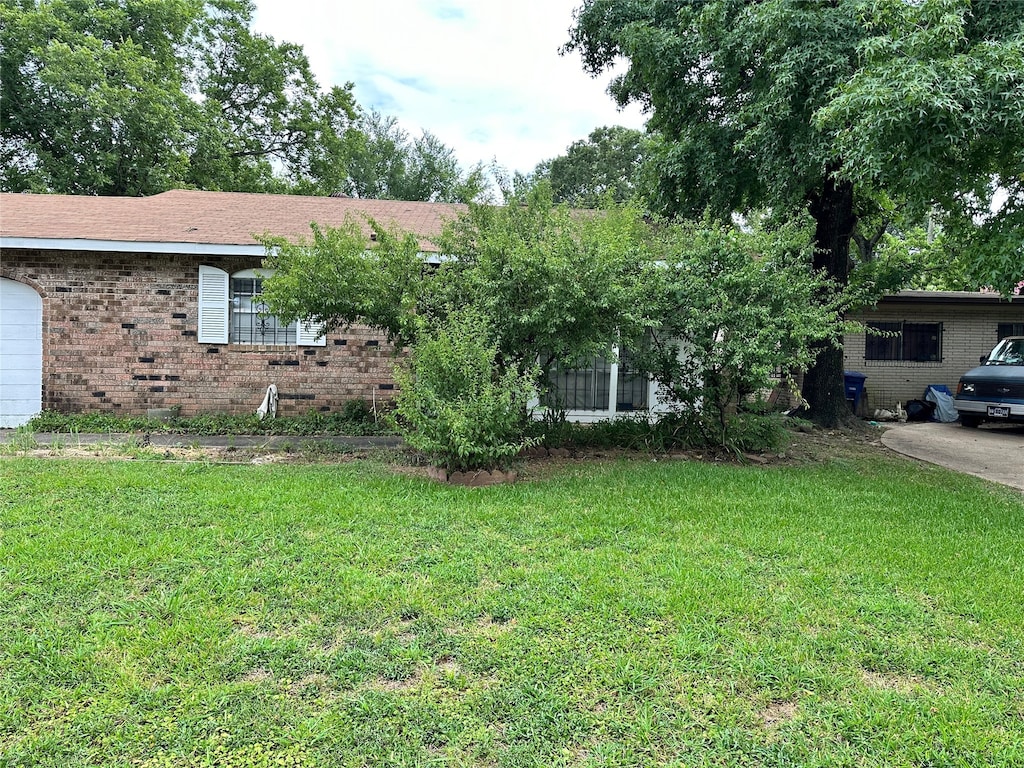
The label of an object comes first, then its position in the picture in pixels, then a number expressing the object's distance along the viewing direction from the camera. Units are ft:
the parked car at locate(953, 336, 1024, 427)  32.89
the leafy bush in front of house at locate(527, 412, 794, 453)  24.88
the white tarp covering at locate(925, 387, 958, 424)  42.39
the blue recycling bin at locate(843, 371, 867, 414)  41.83
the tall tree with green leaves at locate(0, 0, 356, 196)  56.13
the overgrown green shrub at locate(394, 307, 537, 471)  18.45
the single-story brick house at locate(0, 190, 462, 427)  30.71
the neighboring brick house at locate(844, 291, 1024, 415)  45.75
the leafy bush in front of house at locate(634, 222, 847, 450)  21.25
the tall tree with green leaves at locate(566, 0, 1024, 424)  16.33
